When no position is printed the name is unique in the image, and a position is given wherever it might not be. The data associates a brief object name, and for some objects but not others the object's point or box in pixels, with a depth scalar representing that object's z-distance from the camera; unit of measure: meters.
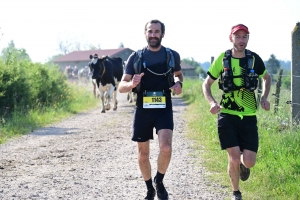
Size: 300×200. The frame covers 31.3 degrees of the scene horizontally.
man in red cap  6.44
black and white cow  21.33
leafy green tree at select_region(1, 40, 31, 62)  19.39
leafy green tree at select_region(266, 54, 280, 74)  90.57
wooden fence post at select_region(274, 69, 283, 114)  11.95
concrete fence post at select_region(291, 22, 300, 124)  9.43
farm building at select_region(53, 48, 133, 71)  99.88
